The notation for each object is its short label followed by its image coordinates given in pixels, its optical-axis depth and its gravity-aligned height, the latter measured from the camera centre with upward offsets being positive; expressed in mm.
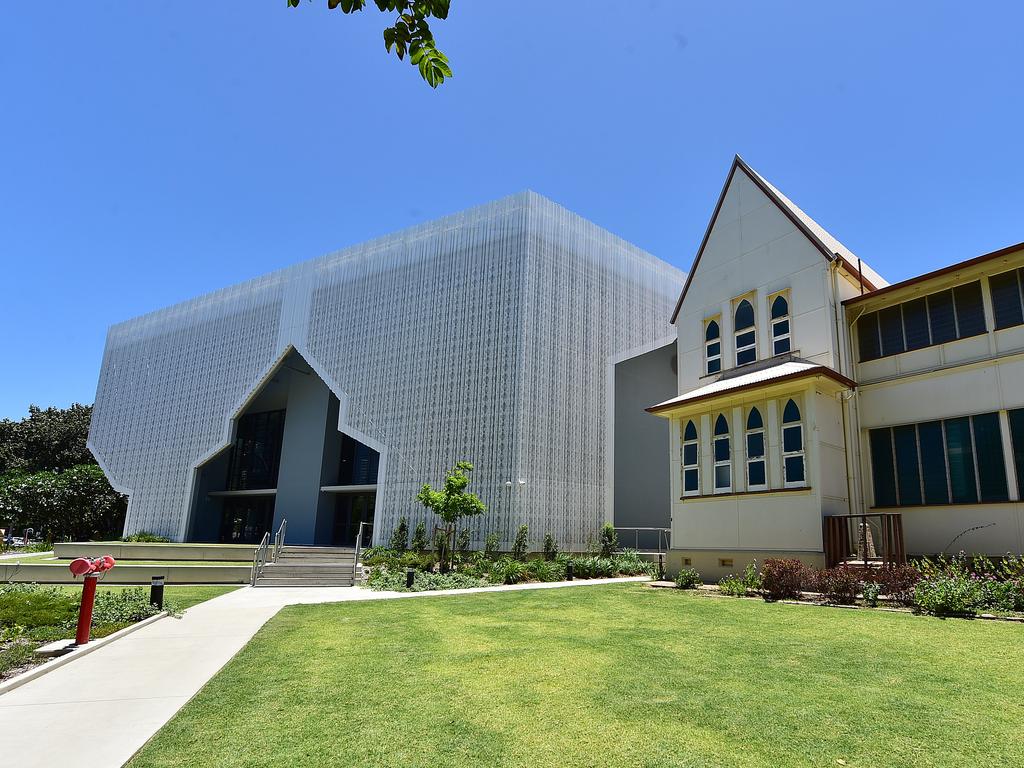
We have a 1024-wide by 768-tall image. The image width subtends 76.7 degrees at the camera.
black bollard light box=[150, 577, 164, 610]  12288 -1540
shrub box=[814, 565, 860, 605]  11711 -947
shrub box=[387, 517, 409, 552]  25578 -743
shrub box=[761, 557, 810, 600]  12609 -931
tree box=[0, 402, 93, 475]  53625 +5066
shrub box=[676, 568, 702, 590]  15352 -1206
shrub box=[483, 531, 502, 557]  23094 -824
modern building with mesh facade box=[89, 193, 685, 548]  24969 +6182
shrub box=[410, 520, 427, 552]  25062 -737
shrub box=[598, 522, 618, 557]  24922 -590
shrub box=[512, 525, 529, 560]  22812 -820
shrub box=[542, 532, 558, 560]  23359 -913
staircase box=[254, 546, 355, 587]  19797 -1759
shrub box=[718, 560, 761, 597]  13625 -1150
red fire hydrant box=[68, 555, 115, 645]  8469 -1133
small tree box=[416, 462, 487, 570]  22344 +657
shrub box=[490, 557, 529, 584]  19625 -1528
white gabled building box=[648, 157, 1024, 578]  14031 +2942
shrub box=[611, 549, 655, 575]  23016 -1372
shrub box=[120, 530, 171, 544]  33869 -1514
